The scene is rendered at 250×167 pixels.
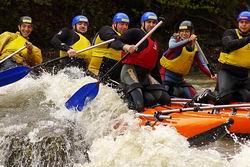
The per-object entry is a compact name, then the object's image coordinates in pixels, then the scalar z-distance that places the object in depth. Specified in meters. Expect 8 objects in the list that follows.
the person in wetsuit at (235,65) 14.19
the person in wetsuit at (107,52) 16.77
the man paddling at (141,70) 13.68
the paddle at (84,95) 14.06
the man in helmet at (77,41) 18.72
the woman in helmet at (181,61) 15.24
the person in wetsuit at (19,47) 19.30
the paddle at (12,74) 16.80
